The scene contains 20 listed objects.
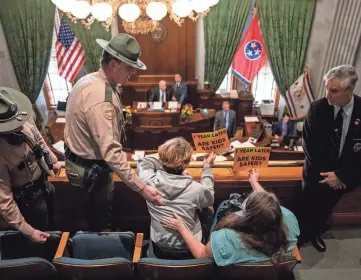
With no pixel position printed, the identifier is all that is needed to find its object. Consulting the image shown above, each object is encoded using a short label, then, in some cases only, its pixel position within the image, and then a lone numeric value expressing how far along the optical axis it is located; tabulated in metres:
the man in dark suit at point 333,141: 2.35
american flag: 7.23
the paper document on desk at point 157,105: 6.95
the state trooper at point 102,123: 2.07
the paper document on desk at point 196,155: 3.66
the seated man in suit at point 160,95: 7.53
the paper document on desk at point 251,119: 7.60
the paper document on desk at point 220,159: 3.28
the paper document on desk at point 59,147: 5.09
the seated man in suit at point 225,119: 6.94
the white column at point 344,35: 5.96
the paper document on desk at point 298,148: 5.66
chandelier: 4.39
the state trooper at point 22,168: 2.03
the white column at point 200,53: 7.55
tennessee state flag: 7.54
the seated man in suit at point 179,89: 7.55
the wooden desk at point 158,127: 6.92
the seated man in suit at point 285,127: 7.17
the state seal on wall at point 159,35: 7.44
